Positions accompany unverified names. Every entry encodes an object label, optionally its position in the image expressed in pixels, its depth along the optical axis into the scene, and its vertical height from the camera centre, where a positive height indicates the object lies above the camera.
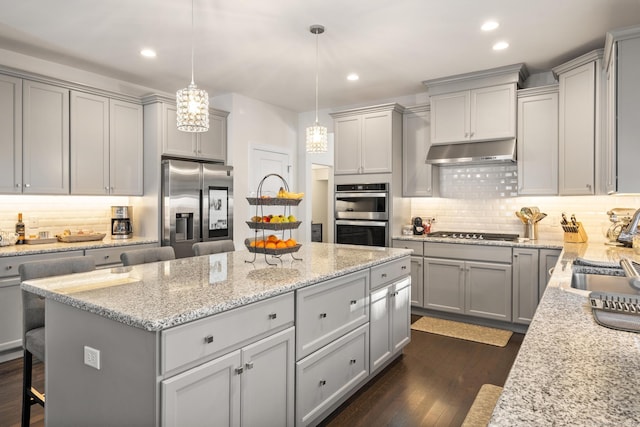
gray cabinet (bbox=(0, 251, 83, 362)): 3.22 -0.78
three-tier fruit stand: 2.48 -0.08
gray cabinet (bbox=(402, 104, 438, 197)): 4.86 +0.71
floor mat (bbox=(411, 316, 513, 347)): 3.85 -1.19
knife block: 3.99 -0.21
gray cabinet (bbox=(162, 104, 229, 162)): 4.52 +0.86
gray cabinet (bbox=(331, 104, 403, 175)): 4.83 +0.91
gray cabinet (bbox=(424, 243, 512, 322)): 4.11 -0.71
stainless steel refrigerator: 4.39 +0.09
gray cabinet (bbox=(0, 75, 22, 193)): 3.47 +0.66
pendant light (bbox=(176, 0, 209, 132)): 2.50 +0.65
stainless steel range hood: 4.16 +0.64
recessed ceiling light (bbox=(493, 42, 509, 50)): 3.55 +1.49
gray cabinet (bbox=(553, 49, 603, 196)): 3.59 +0.84
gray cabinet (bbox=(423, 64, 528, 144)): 4.18 +1.16
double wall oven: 4.84 -0.02
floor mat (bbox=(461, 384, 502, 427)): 2.34 -1.21
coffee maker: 4.38 -0.13
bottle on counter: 3.71 -0.18
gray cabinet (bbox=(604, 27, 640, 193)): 2.87 +0.75
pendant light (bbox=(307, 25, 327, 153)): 3.53 +0.65
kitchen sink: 2.04 -0.36
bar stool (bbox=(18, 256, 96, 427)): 2.08 -0.61
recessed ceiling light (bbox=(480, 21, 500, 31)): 3.15 +1.48
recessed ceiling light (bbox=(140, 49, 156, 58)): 3.72 +1.48
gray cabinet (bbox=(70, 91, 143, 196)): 3.98 +0.68
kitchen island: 1.48 -0.56
